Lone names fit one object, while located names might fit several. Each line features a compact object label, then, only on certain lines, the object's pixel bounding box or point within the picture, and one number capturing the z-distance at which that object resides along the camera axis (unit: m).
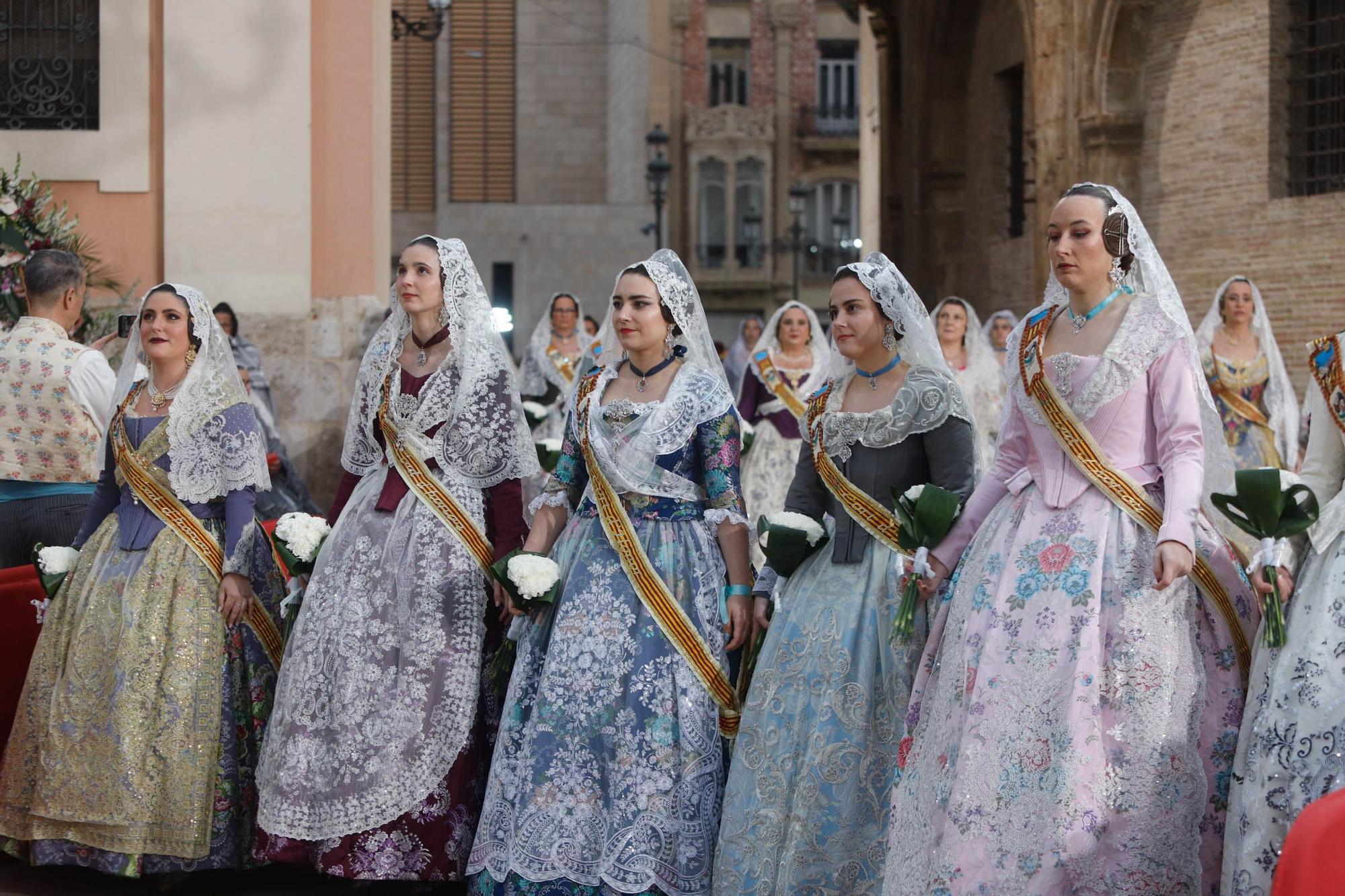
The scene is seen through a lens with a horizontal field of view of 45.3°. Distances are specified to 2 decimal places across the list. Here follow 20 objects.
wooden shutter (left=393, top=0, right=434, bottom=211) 32.31
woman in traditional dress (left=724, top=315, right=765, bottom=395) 15.70
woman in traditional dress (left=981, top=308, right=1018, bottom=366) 12.59
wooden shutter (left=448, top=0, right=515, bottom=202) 31.58
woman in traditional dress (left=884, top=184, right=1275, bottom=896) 3.66
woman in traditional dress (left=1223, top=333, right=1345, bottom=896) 3.47
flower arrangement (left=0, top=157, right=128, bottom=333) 7.60
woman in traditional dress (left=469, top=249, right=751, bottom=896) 4.43
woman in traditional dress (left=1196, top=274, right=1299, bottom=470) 10.46
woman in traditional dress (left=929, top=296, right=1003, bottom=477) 10.94
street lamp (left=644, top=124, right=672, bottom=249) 21.41
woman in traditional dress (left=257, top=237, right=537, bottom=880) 4.79
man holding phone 6.16
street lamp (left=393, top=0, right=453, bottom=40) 15.73
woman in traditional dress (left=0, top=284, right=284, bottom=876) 5.07
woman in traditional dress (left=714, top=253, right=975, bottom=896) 4.23
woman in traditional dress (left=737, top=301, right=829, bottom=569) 9.46
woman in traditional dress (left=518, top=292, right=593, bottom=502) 11.45
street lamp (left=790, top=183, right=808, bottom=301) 27.31
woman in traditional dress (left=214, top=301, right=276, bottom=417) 8.80
